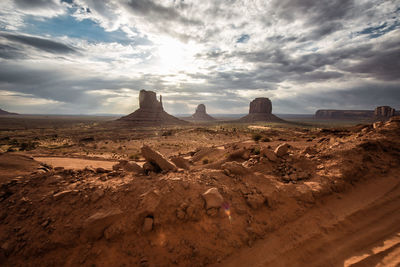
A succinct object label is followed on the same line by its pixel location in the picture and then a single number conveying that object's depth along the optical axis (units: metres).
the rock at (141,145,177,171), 6.96
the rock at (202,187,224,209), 4.94
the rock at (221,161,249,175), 6.56
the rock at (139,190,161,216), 4.64
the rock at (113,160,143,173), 6.93
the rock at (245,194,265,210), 5.32
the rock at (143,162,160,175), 6.84
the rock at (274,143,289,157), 8.02
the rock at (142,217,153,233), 4.39
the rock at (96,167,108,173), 6.55
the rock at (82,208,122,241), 4.22
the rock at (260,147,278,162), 7.55
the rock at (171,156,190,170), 8.26
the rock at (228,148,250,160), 10.01
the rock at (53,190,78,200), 4.72
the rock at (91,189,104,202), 4.81
